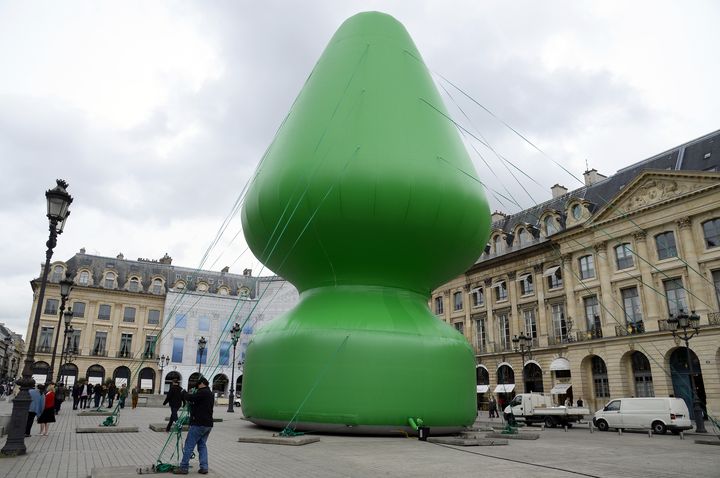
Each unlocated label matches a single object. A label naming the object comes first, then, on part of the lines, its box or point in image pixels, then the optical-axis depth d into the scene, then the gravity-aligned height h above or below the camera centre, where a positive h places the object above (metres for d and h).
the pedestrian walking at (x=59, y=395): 19.54 -0.22
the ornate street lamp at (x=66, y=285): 18.42 +3.44
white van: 20.52 -0.84
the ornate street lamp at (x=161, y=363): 53.94 +2.59
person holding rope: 7.24 -0.47
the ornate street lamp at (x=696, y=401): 18.83 -0.27
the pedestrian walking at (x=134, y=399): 28.71 -0.46
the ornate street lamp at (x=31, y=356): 9.15 +0.60
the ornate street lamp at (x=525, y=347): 37.04 +3.05
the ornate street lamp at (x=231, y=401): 25.03 -0.51
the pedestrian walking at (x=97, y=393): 28.26 -0.16
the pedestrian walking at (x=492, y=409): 31.11 -0.94
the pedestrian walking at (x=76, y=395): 26.80 -0.26
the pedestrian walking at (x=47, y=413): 12.66 -0.53
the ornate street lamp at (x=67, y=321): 24.55 +3.24
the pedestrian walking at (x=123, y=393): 23.48 -0.14
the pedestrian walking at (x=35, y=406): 12.19 -0.37
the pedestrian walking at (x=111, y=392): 27.81 -0.11
